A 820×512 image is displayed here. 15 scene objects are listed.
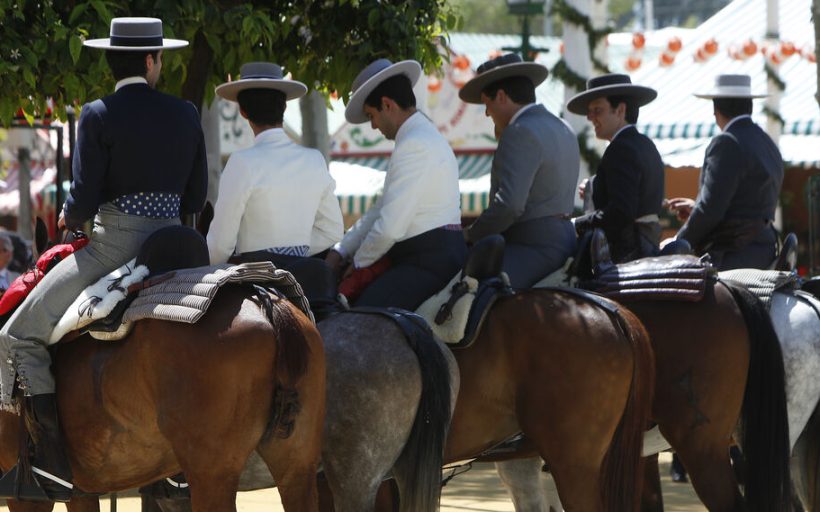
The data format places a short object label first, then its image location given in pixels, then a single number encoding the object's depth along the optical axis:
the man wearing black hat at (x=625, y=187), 15.78
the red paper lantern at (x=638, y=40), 43.34
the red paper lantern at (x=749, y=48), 39.59
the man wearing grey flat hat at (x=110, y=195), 11.30
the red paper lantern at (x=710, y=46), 42.03
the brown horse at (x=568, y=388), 12.66
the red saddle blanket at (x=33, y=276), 12.17
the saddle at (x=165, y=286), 10.37
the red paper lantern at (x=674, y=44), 42.47
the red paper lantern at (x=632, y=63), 44.09
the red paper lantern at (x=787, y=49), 38.97
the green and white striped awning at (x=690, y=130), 38.19
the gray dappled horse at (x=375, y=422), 11.88
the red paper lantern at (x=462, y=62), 45.44
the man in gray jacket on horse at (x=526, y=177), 14.23
